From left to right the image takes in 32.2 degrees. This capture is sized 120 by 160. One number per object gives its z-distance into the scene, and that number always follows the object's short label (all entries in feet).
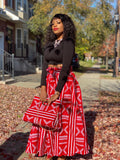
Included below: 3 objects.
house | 52.39
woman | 8.28
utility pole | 53.47
